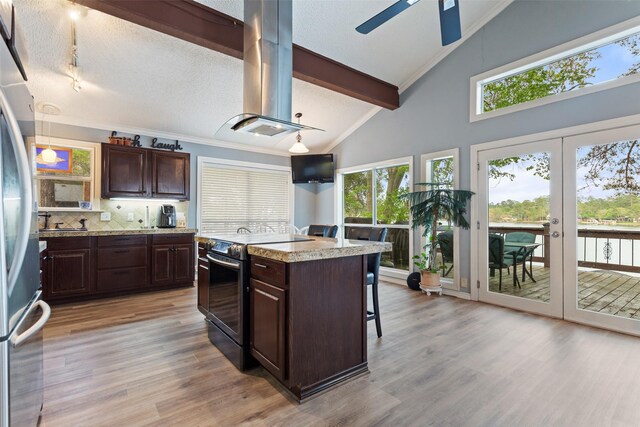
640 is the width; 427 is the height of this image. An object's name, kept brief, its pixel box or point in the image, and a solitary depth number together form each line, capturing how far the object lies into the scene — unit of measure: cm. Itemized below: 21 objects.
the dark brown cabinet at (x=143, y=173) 421
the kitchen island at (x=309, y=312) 179
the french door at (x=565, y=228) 296
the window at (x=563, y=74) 297
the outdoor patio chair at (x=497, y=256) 381
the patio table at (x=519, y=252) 361
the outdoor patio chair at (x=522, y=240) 360
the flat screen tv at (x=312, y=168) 622
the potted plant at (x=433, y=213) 397
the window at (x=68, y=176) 410
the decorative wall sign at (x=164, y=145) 478
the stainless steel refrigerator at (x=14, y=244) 104
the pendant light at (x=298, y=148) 451
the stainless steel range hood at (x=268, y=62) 281
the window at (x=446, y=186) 423
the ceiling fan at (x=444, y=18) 211
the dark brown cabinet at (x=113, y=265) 368
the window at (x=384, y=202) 508
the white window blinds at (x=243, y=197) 544
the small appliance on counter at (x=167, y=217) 469
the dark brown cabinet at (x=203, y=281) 286
